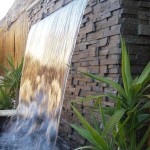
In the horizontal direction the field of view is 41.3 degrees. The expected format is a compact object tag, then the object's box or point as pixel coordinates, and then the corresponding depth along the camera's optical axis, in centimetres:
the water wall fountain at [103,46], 171
